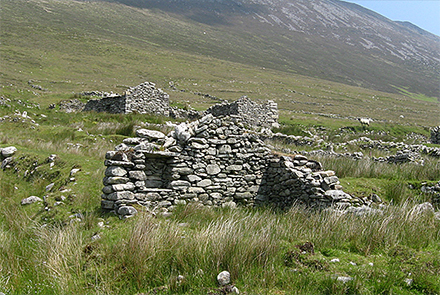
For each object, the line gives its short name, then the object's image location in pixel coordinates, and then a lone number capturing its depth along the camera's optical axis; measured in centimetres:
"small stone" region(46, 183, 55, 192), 892
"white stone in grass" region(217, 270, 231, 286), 439
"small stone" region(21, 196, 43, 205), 816
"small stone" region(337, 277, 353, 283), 421
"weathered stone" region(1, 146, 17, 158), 1173
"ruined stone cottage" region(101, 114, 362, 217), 784
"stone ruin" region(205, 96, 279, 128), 2308
